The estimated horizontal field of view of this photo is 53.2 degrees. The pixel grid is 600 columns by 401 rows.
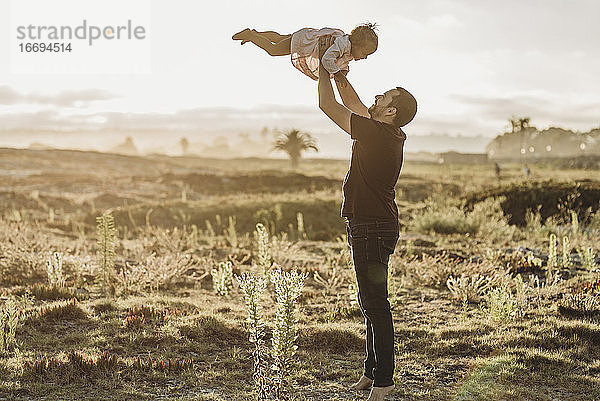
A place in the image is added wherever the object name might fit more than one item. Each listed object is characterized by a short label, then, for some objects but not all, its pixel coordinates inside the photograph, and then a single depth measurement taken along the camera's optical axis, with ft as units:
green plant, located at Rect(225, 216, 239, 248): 48.85
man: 14.15
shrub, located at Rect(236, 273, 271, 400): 14.75
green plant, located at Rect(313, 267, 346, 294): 32.33
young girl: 14.12
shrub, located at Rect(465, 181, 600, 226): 64.80
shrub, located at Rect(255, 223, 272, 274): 30.58
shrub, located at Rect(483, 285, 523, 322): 25.43
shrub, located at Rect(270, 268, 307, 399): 14.33
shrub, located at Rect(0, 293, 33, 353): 21.48
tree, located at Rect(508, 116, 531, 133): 352.08
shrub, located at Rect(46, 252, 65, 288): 31.71
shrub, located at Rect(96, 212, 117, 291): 31.67
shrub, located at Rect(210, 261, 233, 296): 32.37
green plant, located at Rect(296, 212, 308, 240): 49.53
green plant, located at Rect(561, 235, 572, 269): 36.00
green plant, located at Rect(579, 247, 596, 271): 35.09
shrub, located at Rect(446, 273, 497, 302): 29.86
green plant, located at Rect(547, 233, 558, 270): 34.22
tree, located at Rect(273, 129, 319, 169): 223.71
